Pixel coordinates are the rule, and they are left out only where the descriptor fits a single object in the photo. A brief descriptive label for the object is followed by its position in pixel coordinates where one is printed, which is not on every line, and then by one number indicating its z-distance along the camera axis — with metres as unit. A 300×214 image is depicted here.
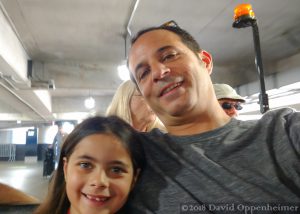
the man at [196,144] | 0.85
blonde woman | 1.75
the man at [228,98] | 2.25
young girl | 0.90
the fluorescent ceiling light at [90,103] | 5.74
